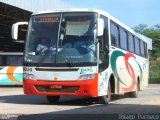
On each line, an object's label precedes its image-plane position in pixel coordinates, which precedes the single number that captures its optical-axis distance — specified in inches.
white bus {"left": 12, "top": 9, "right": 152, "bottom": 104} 439.7
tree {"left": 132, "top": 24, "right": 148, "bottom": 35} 3551.9
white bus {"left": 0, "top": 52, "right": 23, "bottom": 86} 953.8
